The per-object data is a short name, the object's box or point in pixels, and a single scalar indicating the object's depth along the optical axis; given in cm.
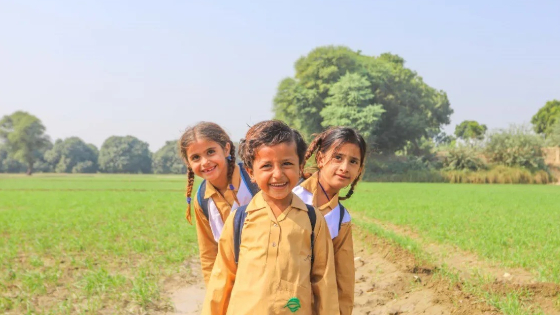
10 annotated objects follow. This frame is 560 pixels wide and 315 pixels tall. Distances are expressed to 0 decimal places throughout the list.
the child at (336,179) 274
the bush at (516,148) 3900
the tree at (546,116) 6616
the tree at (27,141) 7800
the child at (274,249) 234
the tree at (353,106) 3947
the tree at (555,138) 4812
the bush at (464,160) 3942
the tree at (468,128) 8272
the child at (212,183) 309
